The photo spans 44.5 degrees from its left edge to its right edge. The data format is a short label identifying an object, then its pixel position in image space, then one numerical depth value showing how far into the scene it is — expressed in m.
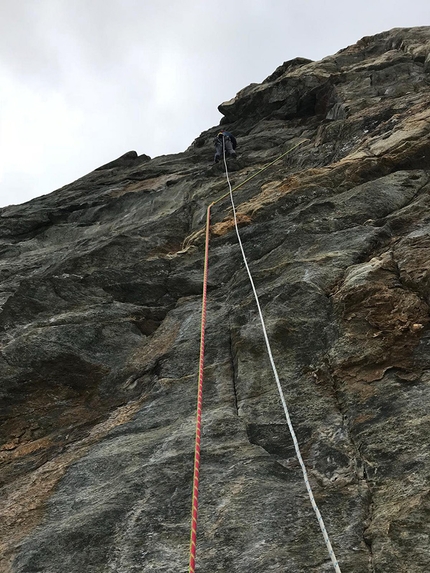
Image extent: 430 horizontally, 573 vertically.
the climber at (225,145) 16.41
